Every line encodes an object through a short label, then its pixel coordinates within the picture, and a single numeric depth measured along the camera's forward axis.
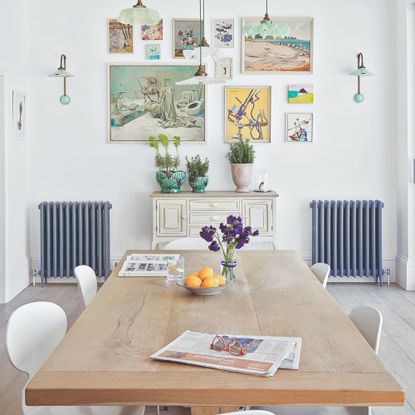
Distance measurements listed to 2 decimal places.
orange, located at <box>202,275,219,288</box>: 2.70
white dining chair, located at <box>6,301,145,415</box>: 2.28
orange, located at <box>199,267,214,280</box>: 2.73
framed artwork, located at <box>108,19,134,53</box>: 6.18
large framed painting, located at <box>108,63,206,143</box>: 6.21
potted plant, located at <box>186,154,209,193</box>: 5.98
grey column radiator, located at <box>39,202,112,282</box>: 6.13
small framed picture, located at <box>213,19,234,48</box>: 6.21
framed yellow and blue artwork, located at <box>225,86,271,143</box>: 6.21
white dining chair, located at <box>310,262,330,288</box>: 3.36
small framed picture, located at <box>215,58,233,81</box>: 6.20
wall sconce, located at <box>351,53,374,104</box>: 5.98
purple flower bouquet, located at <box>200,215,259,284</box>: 2.90
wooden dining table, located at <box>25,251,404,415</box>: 1.68
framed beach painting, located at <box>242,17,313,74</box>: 6.20
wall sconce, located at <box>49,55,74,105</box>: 6.00
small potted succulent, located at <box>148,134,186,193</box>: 5.95
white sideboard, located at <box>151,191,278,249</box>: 5.81
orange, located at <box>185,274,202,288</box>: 2.69
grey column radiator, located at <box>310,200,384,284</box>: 6.20
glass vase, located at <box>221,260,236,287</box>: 2.96
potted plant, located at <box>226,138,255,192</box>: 5.96
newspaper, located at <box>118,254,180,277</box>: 3.19
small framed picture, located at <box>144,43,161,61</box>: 6.20
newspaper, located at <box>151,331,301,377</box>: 1.82
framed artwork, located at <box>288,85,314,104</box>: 6.22
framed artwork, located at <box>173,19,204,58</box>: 6.17
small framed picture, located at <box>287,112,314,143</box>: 6.24
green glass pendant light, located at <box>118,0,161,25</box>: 3.23
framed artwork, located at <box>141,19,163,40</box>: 6.18
